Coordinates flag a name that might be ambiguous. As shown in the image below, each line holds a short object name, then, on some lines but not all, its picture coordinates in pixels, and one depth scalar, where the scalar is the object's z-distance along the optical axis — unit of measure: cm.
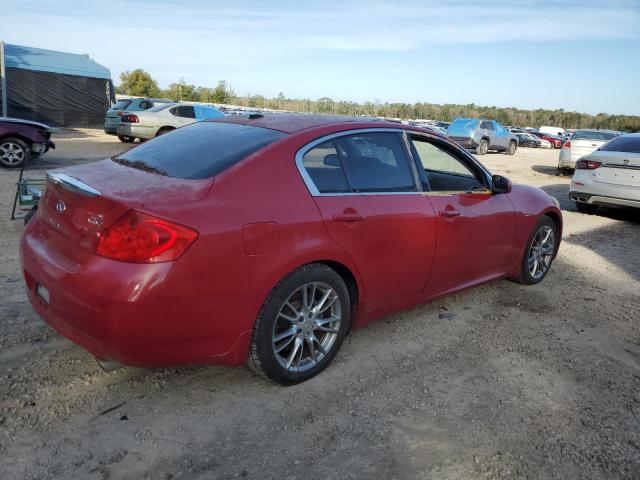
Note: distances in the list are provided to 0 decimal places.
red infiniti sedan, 243
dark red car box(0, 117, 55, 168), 1069
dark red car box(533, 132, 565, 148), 3994
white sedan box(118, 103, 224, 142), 1659
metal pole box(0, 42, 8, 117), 2162
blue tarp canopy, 2262
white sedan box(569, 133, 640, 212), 804
